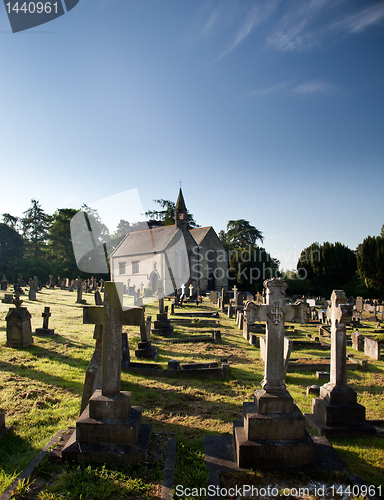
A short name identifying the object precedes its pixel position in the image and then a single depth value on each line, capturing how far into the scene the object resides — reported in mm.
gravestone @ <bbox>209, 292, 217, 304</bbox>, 25078
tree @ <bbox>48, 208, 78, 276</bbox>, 46281
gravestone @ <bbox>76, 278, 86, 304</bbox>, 20359
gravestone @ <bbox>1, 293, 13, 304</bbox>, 17366
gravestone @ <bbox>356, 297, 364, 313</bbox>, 20781
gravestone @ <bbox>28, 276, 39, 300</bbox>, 20438
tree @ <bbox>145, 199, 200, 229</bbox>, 56656
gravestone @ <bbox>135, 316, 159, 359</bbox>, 8211
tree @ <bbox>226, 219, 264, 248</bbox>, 54531
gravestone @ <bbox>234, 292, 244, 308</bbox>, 23184
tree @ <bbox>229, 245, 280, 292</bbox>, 37312
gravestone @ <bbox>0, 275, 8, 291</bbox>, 27219
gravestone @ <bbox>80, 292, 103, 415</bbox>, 4109
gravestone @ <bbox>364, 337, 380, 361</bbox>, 8719
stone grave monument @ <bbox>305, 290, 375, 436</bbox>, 4125
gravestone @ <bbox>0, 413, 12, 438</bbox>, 3796
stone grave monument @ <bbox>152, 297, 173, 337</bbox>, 11484
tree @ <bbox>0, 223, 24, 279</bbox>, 36125
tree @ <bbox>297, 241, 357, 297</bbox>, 32969
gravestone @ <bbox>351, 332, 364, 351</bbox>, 9945
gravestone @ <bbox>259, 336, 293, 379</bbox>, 6504
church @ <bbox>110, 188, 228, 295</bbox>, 34625
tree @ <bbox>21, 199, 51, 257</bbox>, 57656
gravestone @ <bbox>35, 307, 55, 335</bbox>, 9898
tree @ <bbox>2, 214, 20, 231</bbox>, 57375
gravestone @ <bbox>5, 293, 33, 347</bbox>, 8086
